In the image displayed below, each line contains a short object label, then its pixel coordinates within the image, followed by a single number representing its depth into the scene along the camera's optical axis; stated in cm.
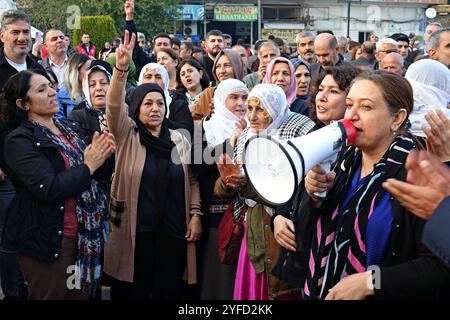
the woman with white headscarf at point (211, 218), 436
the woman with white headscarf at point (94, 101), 479
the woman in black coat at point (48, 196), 363
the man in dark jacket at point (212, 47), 875
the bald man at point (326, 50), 660
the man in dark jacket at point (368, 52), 956
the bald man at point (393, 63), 614
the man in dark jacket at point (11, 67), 463
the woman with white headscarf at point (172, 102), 483
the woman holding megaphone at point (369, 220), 237
